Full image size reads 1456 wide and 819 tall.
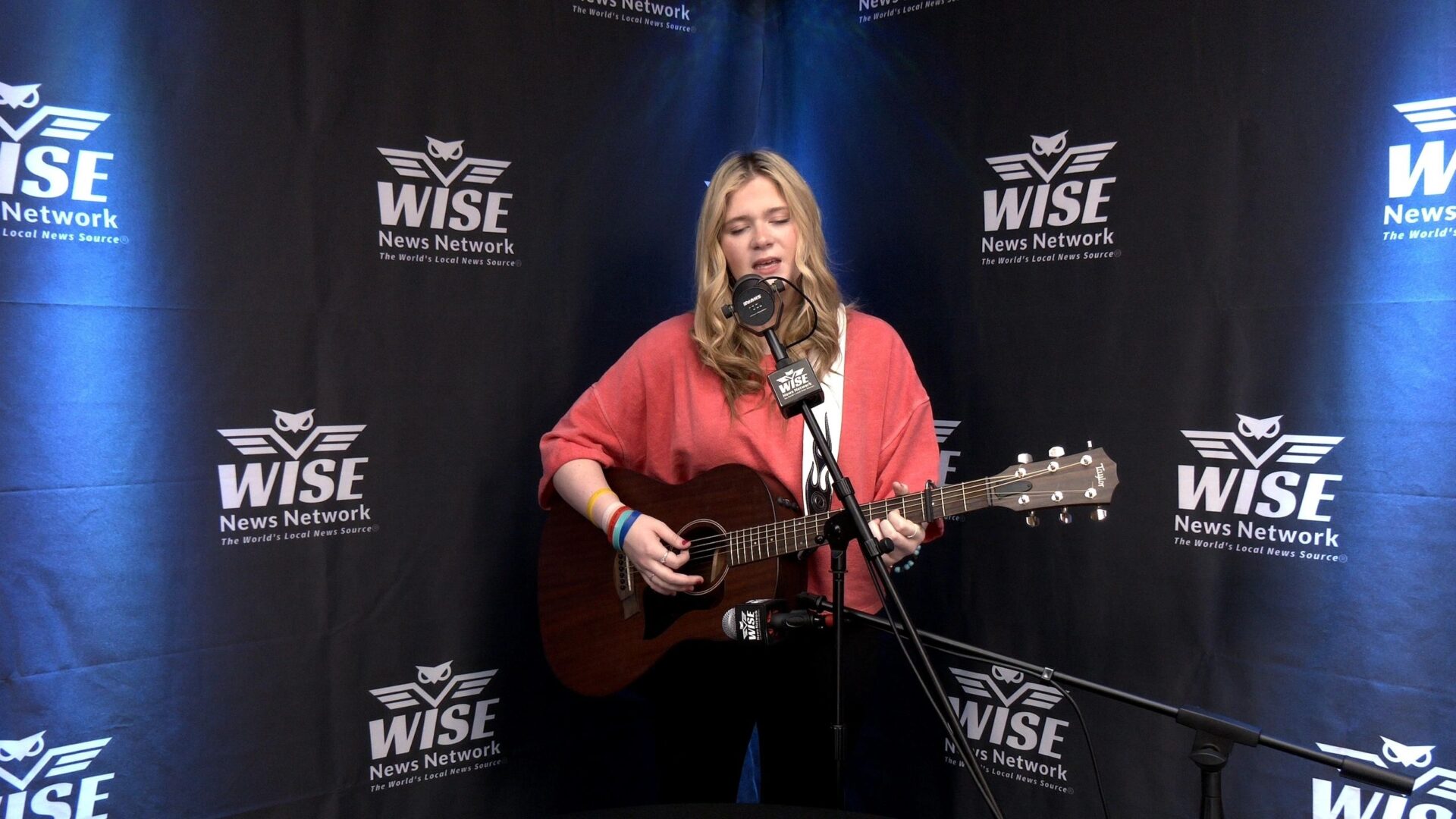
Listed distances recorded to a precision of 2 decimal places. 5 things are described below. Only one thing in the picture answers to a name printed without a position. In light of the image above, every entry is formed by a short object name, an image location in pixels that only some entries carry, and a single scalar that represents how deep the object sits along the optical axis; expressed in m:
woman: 2.12
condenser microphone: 1.62
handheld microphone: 1.56
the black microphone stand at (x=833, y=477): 1.51
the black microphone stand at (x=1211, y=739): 1.33
